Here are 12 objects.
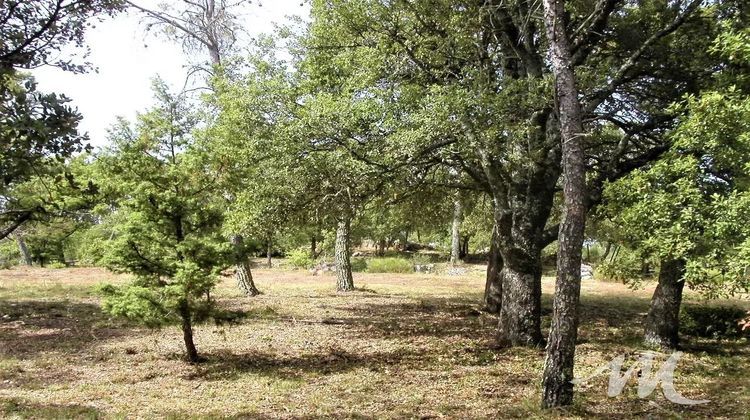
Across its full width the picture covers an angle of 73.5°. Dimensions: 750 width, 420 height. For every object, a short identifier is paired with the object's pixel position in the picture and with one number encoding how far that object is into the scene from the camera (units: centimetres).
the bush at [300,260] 3581
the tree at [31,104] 298
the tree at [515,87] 868
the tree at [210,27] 1600
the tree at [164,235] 810
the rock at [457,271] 3297
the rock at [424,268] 3503
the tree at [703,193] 588
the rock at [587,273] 3222
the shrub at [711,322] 1270
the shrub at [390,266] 3372
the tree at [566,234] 621
